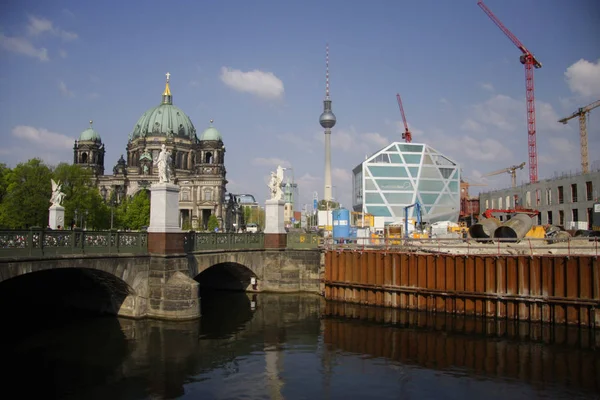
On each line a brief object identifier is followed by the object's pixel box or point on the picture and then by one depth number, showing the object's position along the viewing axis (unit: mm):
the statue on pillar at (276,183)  39906
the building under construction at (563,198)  61447
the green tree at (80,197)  68000
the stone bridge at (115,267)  21781
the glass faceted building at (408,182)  118125
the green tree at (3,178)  64562
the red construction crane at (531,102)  107250
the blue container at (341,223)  56625
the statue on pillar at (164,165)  28000
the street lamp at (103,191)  137500
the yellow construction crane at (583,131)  103575
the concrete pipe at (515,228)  39628
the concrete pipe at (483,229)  42969
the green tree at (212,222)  129250
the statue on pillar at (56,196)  31828
